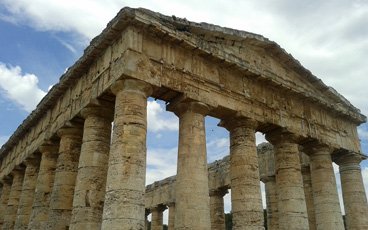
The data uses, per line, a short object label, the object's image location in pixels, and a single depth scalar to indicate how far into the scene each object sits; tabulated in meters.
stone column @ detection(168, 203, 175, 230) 27.81
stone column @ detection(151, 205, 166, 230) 29.72
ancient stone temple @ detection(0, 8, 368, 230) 12.31
